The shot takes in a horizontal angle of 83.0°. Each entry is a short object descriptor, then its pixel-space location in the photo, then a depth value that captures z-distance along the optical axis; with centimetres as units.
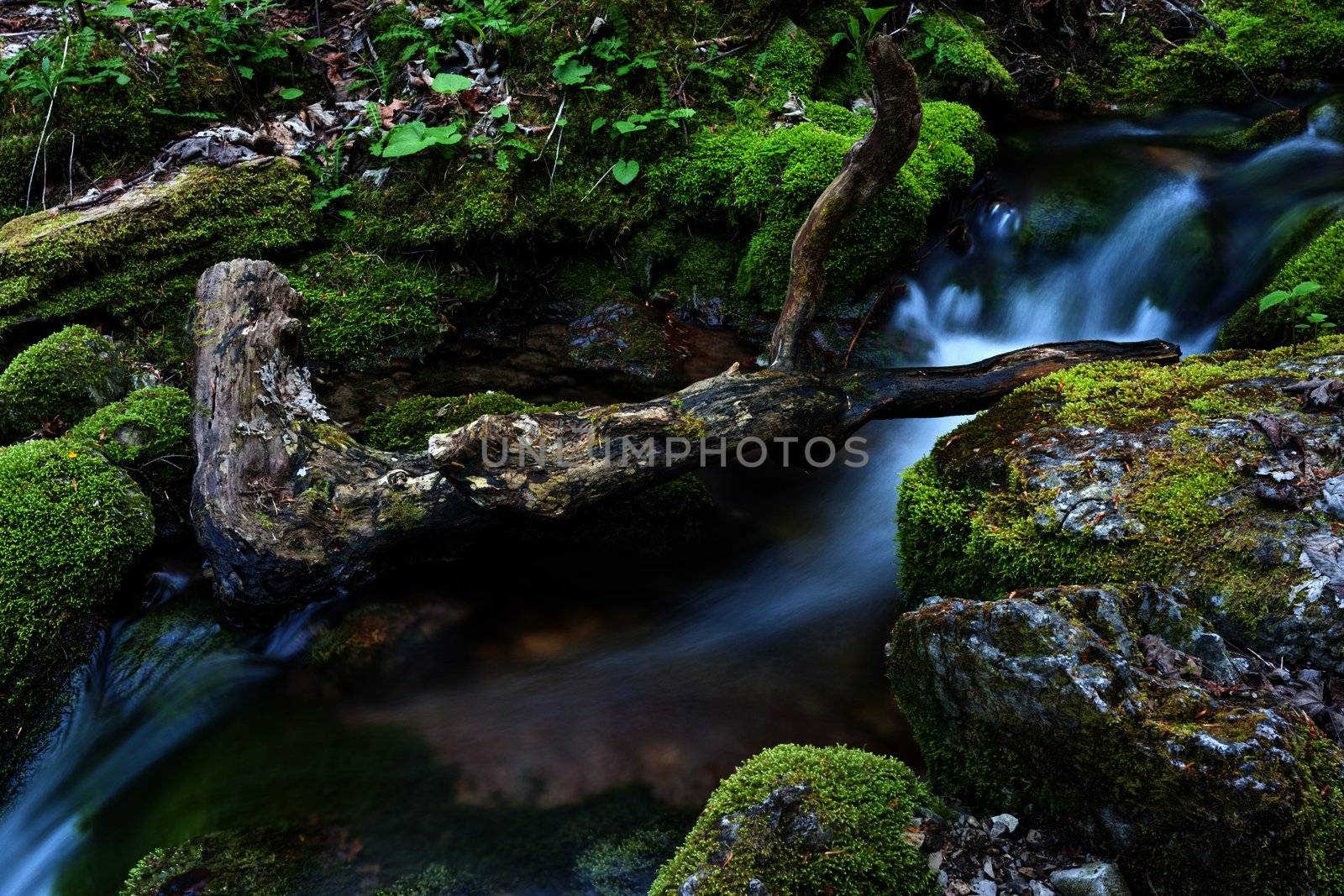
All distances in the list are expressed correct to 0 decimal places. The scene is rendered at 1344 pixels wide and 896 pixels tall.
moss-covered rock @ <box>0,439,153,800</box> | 368
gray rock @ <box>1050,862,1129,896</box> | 222
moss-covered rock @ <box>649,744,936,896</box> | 233
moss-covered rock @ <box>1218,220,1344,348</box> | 447
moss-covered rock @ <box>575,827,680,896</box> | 306
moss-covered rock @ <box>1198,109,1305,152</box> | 622
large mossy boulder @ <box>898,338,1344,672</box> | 272
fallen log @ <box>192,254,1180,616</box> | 379
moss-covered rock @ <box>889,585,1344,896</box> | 207
